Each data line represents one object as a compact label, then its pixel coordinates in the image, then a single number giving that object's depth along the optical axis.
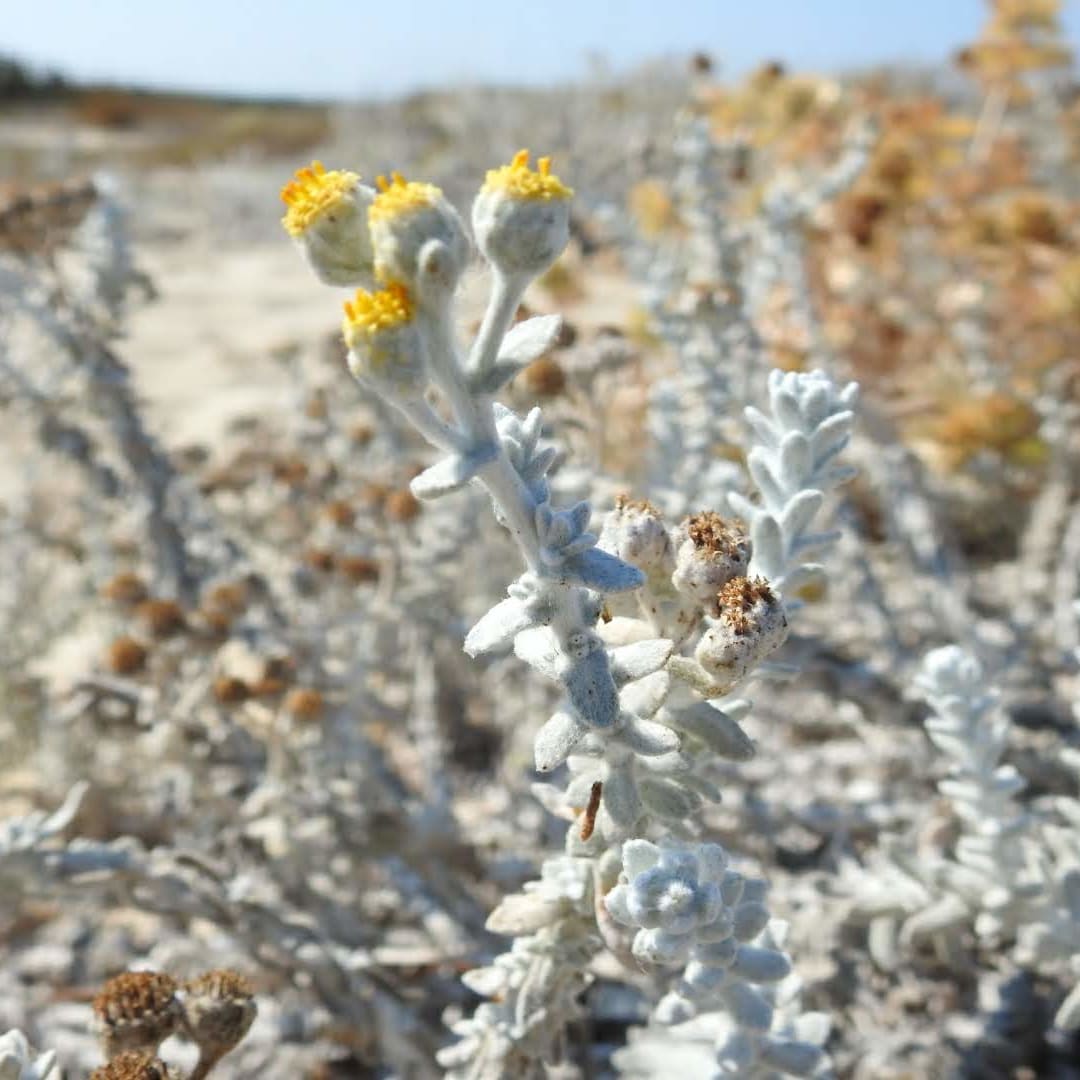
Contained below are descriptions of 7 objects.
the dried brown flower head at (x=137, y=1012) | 0.14
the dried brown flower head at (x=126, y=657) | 0.26
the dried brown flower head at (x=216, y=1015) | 0.14
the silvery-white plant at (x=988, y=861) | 0.16
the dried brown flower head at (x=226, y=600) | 0.28
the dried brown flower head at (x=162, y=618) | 0.26
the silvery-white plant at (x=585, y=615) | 0.09
